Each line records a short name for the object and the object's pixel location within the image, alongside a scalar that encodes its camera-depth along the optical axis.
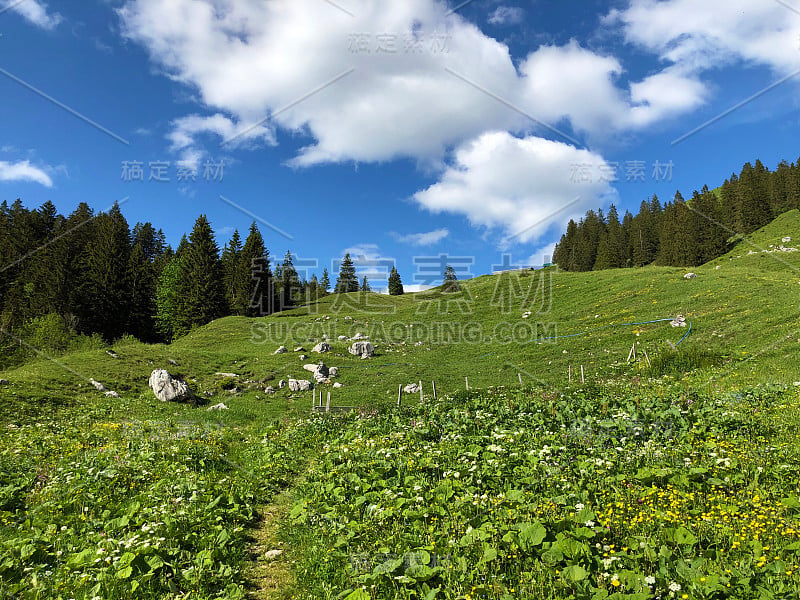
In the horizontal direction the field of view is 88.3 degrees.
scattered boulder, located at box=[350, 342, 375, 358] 39.74
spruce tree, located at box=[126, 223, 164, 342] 64.81
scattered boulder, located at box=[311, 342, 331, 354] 40.41
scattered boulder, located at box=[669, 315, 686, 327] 29.90
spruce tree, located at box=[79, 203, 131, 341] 59.44
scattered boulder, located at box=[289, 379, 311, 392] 29.91
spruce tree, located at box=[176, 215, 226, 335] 64.81
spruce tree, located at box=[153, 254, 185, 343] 66.50
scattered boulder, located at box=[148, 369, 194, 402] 24.44
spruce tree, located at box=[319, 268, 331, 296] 139.88
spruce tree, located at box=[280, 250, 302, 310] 87.25
